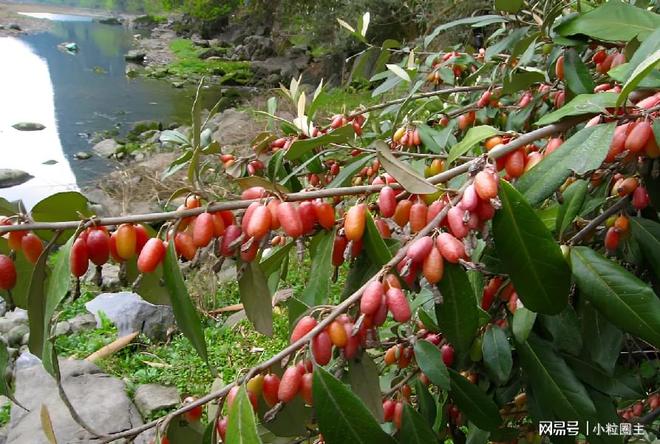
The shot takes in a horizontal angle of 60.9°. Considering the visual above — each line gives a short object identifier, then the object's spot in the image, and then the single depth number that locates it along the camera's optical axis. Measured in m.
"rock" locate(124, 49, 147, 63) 21.42
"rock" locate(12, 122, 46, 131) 11.81
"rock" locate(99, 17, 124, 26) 42.04
